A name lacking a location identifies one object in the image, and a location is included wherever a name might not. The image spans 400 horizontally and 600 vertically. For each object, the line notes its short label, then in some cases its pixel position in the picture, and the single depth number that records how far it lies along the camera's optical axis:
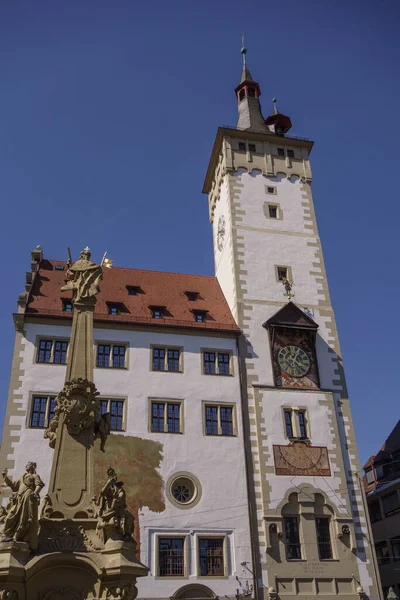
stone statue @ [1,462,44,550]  11.60
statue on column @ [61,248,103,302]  16.11
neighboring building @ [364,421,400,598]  34.78
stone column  13.00
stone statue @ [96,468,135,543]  12.39
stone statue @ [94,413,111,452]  14.10
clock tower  24.41
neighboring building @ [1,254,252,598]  23.47
